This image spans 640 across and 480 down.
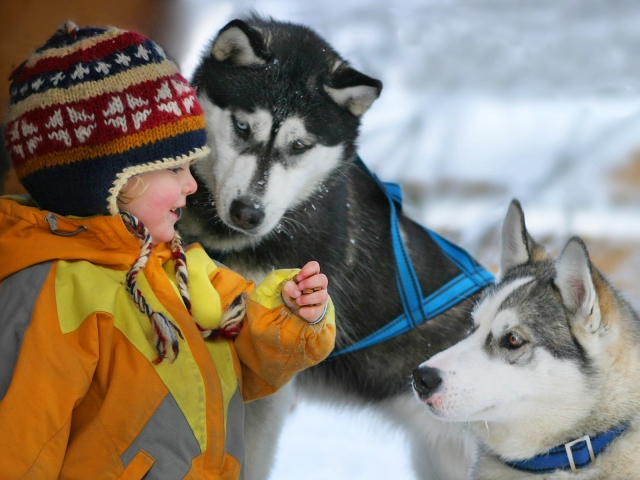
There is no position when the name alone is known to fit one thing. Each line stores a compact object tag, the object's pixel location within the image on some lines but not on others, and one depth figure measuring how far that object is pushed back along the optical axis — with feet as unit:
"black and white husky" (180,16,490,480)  17.51
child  16.52
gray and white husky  16.87
